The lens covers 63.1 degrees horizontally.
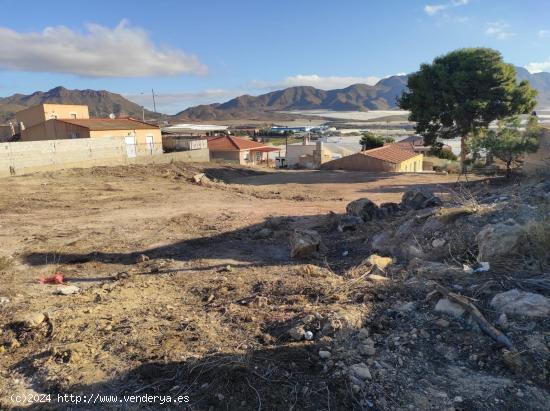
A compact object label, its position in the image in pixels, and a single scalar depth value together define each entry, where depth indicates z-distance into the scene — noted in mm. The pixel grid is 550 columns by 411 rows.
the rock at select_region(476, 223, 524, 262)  5664
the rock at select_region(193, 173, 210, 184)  23281
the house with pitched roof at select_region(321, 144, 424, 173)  33969
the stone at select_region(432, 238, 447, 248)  7246
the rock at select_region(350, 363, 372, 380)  3779
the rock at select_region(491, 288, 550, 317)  4219
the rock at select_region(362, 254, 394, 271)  7041
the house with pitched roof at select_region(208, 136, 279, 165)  42781
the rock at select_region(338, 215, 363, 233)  11094
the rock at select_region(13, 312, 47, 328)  5508
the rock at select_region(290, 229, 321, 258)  9000
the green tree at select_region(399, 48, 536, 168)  26016
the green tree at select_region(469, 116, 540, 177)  18281
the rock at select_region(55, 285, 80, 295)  7070
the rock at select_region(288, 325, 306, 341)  4566
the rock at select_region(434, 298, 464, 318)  4500
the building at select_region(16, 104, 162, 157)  31859
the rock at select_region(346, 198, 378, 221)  12070
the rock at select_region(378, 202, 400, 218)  12141
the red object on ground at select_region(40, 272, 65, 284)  7736
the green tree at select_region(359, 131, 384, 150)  48094
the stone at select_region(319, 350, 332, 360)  4082
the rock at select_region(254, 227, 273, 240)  10998
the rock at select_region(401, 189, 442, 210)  11555
